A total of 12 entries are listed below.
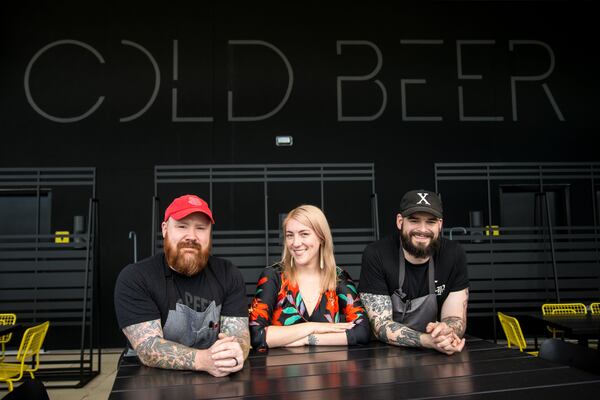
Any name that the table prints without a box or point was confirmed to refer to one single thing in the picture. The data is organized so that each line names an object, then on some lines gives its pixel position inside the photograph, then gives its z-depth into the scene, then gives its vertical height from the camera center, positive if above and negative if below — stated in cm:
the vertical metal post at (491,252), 577 -11
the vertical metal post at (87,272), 474 -24
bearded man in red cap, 207 -19
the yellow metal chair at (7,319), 484 -68
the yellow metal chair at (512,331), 402 -72
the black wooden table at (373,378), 148 -44
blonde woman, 231 -23
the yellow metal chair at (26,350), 379 -78
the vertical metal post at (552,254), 570 -14
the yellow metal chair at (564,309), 480 -64
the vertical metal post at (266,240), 567 +6
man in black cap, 255 -16
